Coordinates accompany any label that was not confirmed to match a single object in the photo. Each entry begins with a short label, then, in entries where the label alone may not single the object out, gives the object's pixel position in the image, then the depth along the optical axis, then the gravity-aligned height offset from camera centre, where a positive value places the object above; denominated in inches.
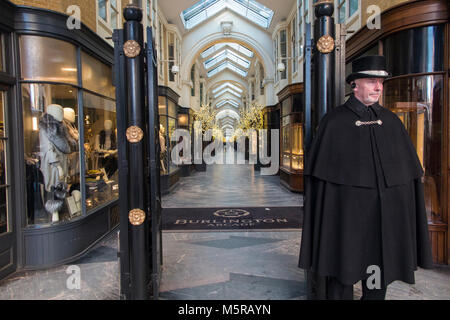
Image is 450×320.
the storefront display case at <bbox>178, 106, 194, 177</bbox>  503.8 +36.2
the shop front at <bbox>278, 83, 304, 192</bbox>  341.4 +9.1
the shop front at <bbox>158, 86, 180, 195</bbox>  346.9 +12.0
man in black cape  77.6 -13.3
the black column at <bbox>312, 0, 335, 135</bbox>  95.0 +27.0
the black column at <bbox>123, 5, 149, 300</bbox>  94.9 -1.8
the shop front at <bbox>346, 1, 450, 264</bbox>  138.0 +25.9
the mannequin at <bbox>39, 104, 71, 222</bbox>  150.3 -3.8
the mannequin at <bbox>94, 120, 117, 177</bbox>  201.9 -1.2
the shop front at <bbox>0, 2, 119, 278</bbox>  138.7 +3.0
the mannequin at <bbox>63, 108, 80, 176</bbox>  160.2 +4.6
